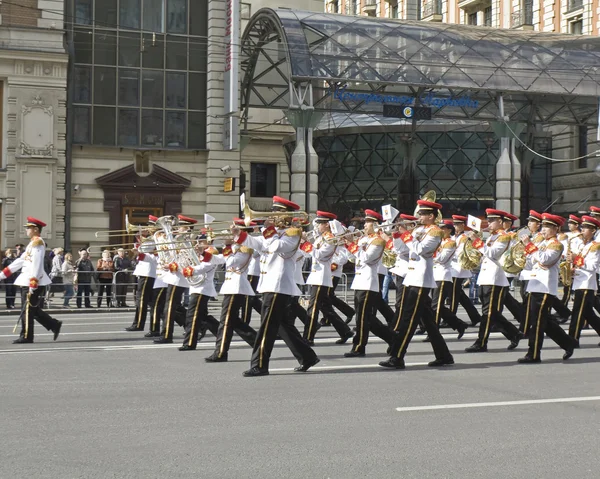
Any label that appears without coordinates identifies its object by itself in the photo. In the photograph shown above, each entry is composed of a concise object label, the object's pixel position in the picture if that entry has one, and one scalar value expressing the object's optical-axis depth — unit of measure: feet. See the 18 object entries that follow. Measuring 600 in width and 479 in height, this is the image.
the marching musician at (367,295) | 42.83
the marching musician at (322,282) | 48.55
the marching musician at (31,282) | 47.50
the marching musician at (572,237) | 52.12
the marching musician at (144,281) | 53.93
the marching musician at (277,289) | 36.50
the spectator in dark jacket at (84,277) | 77.00
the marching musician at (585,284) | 45.39
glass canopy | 101.86
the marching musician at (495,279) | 46.24
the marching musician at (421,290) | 38.91
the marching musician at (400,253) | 48.67
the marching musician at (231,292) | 39.86
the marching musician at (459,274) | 53.36
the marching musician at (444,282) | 50.14
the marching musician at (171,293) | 48.52
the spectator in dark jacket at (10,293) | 74.84
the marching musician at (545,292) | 41.14
